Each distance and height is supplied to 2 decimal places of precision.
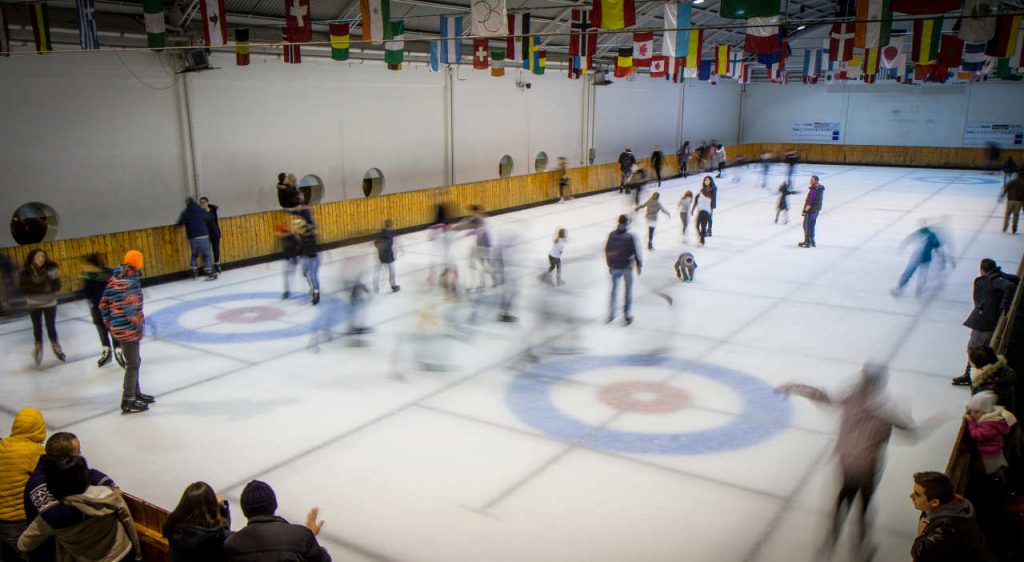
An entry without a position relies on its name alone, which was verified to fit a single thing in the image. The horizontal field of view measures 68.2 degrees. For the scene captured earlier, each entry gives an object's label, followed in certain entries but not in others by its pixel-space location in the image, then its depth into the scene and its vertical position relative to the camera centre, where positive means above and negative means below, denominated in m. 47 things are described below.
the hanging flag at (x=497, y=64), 21.23 +1.67
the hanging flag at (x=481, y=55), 18.59 +1.60
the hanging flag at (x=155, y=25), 13.09 +1.65
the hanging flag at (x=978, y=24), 11.52 +1.52
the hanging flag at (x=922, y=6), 9.30 +1.40
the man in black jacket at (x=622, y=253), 11.94 -2.05
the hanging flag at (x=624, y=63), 22.98 +1.71
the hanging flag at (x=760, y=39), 14.57 +1.55
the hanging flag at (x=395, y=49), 17.92 +1.68
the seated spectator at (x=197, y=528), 4.07 -2.18
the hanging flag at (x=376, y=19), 13.05 +1.72
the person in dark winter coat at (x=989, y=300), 9.23 -2.16
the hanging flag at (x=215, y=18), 12.98 +1.72
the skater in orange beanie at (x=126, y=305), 8.36 -2.00
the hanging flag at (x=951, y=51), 19.60 +1.76
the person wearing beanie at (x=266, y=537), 3.80 -2.09
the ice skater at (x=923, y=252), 13.47 -2.31
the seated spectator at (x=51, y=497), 4.41 -2.21
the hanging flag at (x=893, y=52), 22.81 +2.02
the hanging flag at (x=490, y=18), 12.32 +1.65
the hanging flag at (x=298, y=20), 13.21 +1.74
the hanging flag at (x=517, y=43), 18.44 +1.93
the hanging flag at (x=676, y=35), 16.62 +1.96
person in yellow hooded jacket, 4.92 -2.25
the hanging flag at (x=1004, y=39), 14.84 +1.58
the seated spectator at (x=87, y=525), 4.37 -2.37
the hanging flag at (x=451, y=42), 18.19 +1.99
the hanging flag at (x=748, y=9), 10.38 +1.53
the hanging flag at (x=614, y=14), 12.31 +1.71
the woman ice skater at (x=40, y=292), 10.26 -2.29
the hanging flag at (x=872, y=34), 14.67 +1.65
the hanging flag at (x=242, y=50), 14.70 +1.37
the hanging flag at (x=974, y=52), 20.03 +1.78
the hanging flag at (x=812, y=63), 29.03 +2.16
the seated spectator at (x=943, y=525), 4.39 -2.37
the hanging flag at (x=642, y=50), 19.59 +1.80
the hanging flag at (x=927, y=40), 16.81 +1.75
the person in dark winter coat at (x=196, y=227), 15.13 -2.08
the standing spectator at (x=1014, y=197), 20.08 -2.01
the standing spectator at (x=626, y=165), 29.97 -1.73
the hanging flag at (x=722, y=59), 25.15 +2.01
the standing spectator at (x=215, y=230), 15.63 -2.24
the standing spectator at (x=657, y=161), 31.50 -1.67
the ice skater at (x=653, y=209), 17.14 -1.98
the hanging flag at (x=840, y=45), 20.50 +2.04
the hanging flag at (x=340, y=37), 15.73 +1.69
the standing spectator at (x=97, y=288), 9.86 -2.19
